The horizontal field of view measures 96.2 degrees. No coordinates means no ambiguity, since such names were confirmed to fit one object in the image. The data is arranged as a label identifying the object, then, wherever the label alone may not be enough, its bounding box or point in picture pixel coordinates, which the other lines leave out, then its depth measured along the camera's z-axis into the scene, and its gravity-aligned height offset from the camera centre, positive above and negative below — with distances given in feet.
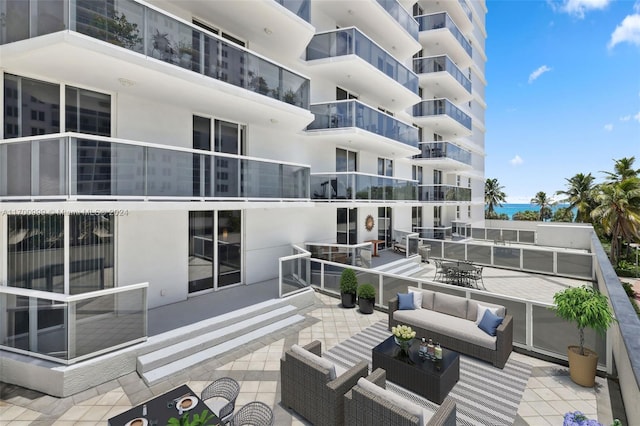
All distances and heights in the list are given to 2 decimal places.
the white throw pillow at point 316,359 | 14.64 -7.89
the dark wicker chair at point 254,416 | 12.64 -9.26
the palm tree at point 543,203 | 140.67 +4.40
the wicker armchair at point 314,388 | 14.02 -9.14
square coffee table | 16.46 -9.62
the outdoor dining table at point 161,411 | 11.28 -8.43
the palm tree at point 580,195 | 99.40 +6.63
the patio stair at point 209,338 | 19.25 -9.94
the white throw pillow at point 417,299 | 25.68 -7.91
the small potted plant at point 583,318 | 17.72 -6.67
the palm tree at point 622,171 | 82.74 +12.18
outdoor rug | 15.40 -10.88
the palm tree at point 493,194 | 154.71 +9.60
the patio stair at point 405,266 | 44.14 -8.99
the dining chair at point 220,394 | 13.82 -9.06
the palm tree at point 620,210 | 63.05 +0.53
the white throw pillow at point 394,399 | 11.21 -7.84
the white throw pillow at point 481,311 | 21.94 -7.65
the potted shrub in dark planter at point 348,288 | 31.30 -8.43
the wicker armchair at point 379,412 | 11.42 -8.51
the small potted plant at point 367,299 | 29.81 -9.13
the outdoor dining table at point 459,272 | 41.39 -8.83
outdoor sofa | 20.24 -8.85
